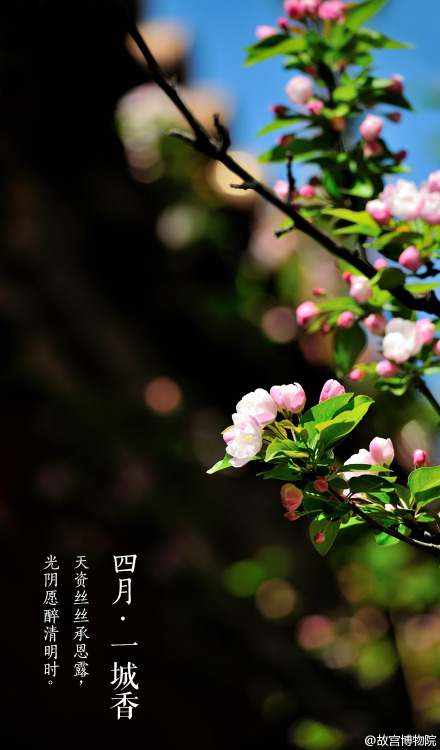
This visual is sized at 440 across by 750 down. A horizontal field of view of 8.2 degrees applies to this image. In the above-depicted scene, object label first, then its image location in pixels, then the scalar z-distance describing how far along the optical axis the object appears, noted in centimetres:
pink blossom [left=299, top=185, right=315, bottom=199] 215
